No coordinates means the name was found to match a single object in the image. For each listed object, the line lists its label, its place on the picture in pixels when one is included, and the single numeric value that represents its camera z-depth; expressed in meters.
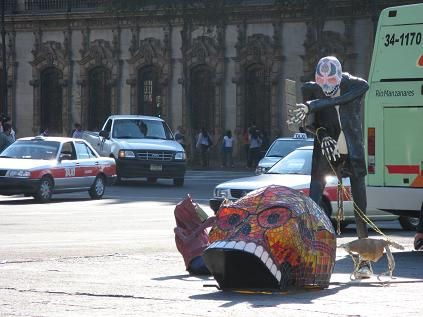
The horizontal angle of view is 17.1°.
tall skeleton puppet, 13.26
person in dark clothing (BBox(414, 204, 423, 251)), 15.62
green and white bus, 17.22
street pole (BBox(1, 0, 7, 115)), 60.72
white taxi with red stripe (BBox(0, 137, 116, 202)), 29.66
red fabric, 13.64
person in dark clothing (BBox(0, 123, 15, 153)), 39.17
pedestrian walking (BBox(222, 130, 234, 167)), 57.28
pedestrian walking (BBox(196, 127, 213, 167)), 57.66
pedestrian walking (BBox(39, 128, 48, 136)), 57.38
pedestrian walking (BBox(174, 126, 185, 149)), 60.00
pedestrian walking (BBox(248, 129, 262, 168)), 55.25
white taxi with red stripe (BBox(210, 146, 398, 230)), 21.00
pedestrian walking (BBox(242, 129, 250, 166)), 57.38
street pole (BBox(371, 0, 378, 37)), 54.14
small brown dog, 12.37
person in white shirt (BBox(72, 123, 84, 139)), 45.03
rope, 13.30
